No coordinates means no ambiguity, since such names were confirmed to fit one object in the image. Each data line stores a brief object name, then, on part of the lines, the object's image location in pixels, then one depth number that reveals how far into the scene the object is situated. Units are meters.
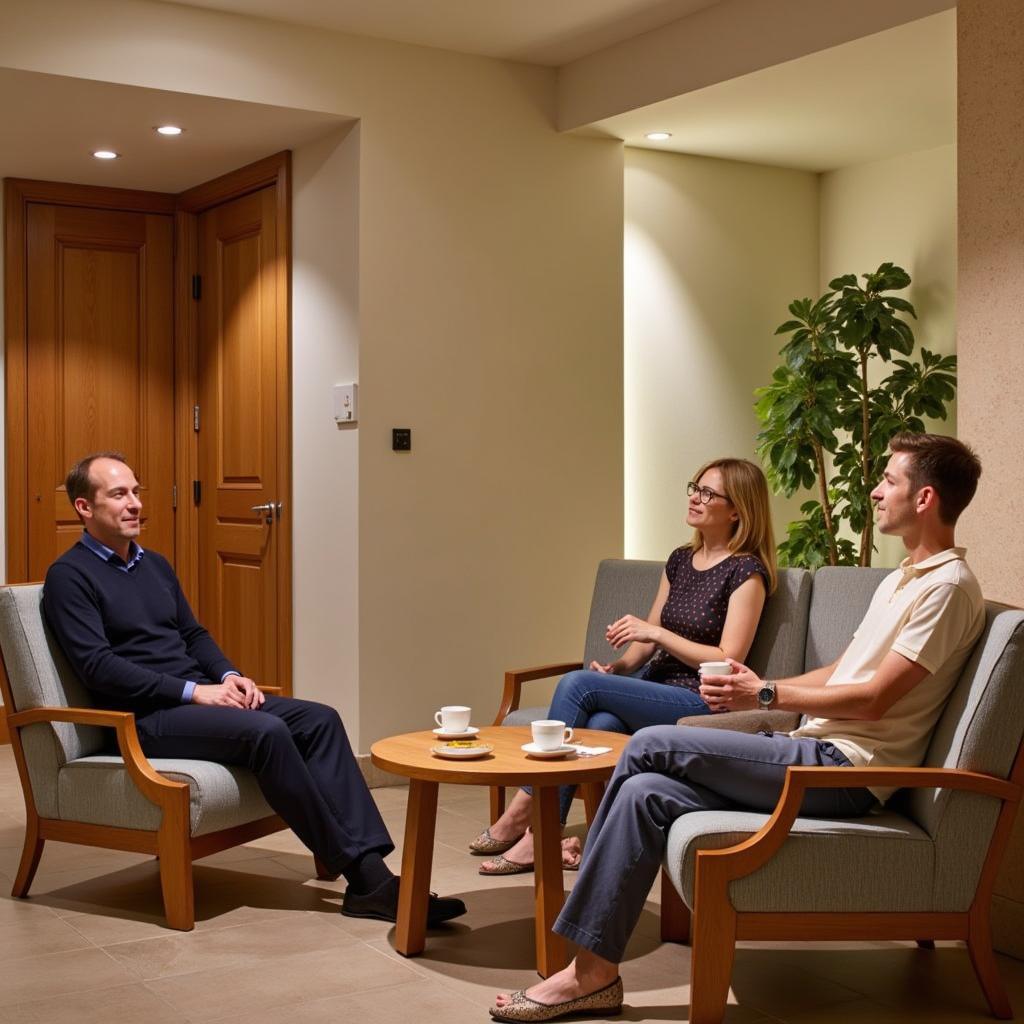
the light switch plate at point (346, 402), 5.16
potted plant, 5.74
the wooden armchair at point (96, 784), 3.52
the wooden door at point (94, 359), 6.04
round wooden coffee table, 3.12
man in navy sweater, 3.62
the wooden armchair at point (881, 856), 2.77
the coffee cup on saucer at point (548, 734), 3.25
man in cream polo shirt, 2.86
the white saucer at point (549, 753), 3.26
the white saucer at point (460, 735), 3.48
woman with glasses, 3.90
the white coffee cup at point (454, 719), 3.45
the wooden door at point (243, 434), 5.66
